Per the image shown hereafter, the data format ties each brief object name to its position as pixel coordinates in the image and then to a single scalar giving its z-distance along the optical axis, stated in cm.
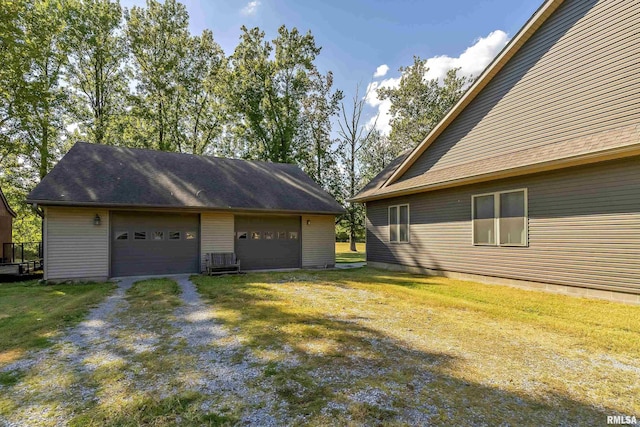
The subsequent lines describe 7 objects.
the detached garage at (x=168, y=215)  934
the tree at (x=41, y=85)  1455
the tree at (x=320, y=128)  2464
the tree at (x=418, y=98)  2492
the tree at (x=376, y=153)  2824
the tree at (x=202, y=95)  2194
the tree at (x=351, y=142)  2567
